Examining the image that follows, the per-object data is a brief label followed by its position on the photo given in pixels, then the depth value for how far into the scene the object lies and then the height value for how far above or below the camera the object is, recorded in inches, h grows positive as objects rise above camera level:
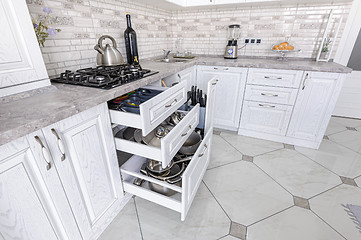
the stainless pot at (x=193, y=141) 53.1 -30.4
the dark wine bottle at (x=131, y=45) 61.4 -1.8
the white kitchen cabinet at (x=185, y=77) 65.9 -13.8
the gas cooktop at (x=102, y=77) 37.4 -7.9
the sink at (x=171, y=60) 86.5 -9.2
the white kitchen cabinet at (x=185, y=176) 39.7 -31.4
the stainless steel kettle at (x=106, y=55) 51.6 -4.2
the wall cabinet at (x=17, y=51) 29.3 -1.9
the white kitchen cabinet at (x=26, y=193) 22.6 -19.5
